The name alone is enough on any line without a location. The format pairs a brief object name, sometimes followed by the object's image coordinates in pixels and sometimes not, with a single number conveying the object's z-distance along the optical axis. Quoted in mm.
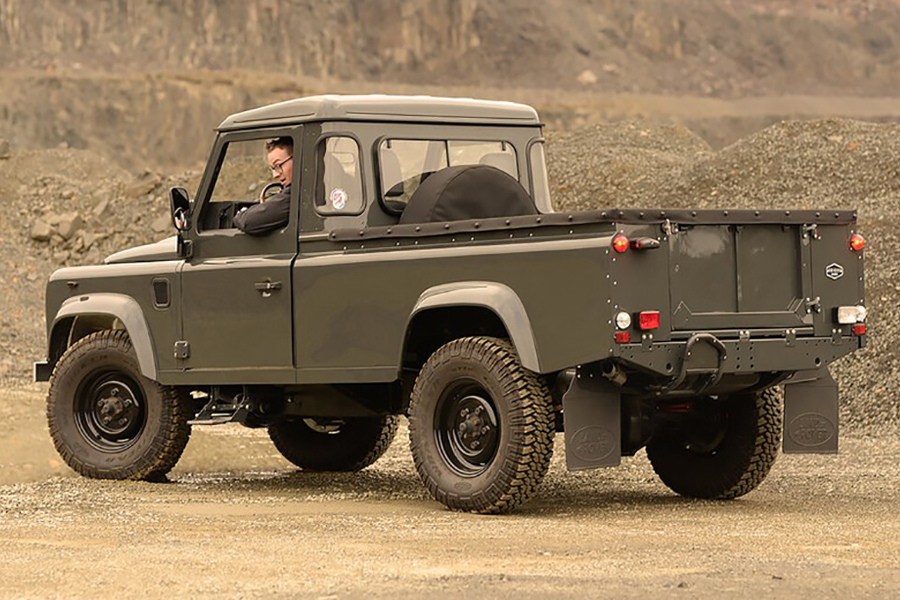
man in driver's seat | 11039
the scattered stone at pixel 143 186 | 35875
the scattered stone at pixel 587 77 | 71125
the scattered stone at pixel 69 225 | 34094
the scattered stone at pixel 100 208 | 34875
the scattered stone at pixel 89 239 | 33906
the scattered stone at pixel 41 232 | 33938
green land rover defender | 9430
